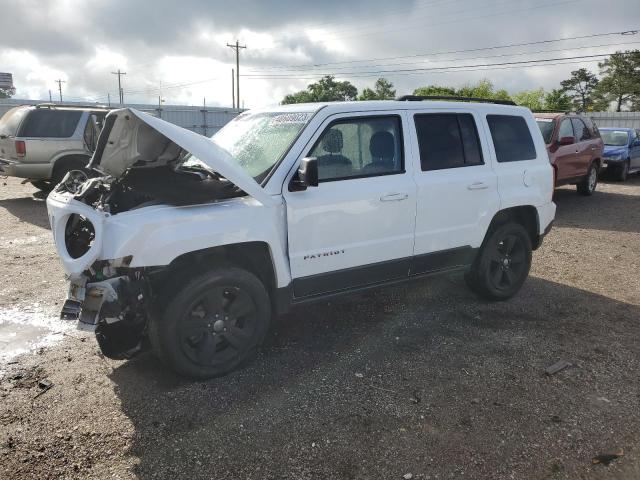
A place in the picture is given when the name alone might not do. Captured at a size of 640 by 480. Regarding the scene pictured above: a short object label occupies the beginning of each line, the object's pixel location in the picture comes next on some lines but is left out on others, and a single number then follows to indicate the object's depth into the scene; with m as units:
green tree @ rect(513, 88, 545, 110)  67.94
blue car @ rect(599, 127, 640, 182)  15.51
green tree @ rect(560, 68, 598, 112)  71.50
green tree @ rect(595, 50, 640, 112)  60.00
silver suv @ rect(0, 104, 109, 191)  10.02
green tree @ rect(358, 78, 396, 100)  62.07
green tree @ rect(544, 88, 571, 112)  62.46
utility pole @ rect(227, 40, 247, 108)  51.27
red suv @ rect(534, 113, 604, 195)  10.74
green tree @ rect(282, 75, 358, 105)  67.19
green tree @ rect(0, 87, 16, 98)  67.25
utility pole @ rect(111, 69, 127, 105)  66.82
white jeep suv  3.38
